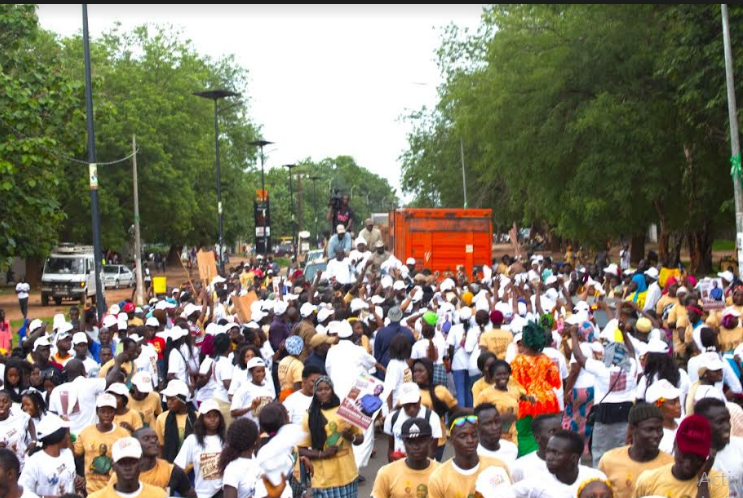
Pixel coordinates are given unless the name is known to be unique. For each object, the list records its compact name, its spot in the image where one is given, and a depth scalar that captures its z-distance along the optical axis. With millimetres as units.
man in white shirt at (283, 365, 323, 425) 8172
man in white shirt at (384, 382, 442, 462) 7402
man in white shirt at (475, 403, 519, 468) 6352
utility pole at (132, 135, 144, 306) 33997
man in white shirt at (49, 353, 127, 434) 9375
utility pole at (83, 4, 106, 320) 20797
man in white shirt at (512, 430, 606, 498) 5363
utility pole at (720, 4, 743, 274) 22688
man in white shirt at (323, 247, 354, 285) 19172
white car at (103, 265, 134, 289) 53406
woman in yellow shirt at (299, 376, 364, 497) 7602
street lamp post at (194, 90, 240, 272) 36656
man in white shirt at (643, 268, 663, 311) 16844
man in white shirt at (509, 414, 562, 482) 5996
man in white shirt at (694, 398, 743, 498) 5957
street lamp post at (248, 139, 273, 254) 54569
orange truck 25781
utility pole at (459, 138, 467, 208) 56000
